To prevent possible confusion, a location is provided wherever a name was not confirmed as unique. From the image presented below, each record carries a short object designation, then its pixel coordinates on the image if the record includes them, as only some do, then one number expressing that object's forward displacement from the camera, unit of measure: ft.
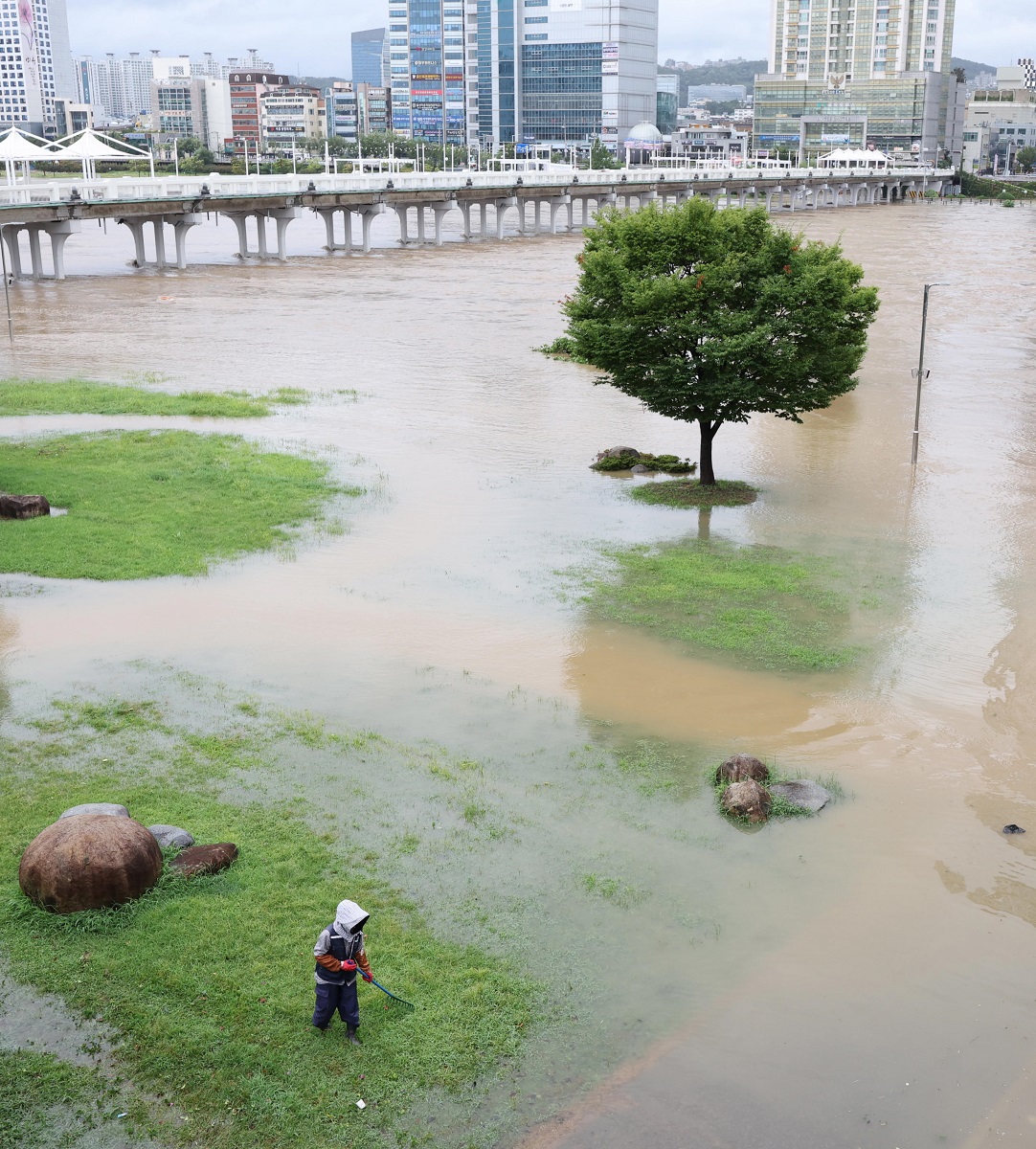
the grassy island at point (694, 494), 85.97
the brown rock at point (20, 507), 77.10
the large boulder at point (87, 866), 37.99
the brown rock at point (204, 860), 40.22
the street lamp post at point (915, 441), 96.41
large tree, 81.92
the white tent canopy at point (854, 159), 504.84
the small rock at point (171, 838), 41.52
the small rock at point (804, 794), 46.62
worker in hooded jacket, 32.71
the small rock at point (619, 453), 94.99
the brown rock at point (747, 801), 45.47
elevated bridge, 199.62
